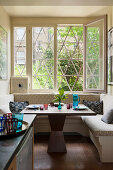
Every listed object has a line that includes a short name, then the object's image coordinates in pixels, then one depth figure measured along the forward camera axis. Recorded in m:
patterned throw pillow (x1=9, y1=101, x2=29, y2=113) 3.89
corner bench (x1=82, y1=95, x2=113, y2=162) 2.62
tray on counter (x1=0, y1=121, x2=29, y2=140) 1.05
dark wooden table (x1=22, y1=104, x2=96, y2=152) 2.98
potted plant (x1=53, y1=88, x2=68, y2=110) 3.08
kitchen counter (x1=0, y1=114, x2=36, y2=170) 0.76
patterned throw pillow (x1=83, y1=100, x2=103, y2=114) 4.00
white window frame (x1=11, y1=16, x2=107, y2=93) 4.64
